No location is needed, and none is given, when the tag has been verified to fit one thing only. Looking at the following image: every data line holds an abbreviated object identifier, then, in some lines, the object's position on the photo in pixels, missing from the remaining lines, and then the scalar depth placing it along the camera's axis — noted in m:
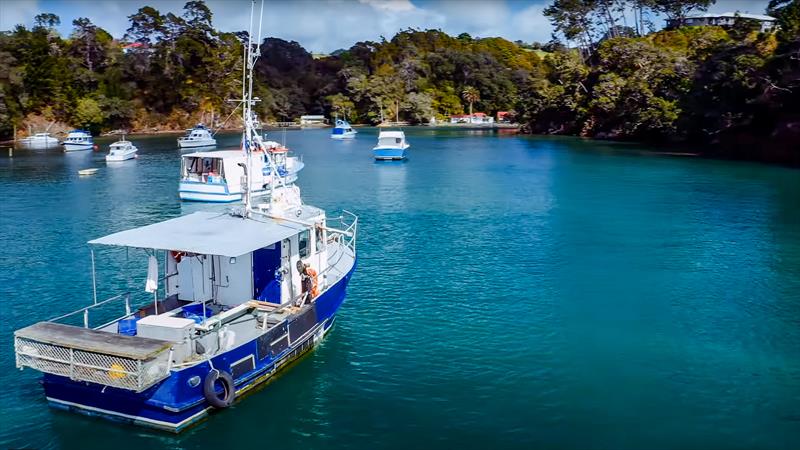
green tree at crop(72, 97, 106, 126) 129.88
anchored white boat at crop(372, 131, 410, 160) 87.44
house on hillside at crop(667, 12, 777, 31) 160.62
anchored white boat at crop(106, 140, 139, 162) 85.38
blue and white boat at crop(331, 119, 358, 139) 129.62
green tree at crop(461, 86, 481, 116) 187.00
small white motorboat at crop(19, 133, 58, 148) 113.44
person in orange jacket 22.98
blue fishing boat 17.27
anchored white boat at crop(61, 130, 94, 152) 102.50
